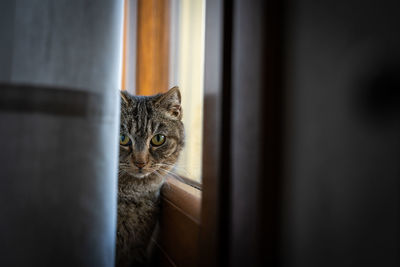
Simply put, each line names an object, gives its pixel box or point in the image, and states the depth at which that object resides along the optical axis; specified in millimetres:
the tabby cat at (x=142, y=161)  468
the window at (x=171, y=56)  552
